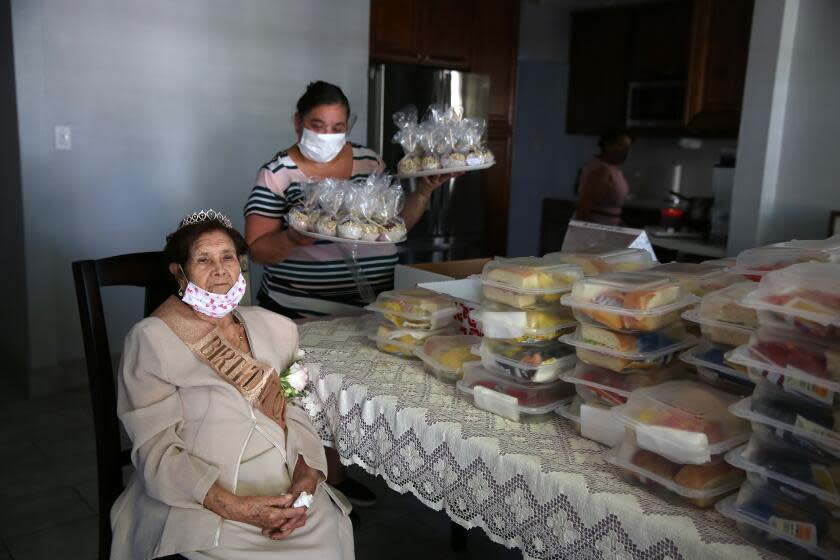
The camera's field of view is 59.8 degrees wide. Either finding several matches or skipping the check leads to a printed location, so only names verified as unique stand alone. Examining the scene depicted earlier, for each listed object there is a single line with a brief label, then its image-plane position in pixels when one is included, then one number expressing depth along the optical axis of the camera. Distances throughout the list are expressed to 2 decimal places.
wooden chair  1.56
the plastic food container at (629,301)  1.19
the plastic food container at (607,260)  1.54
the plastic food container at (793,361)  0.94
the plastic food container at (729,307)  1.12
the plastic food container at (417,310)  1.64
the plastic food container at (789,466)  0.93
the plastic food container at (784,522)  0.92
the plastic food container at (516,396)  1.31
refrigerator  4.46
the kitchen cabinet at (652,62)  3.42
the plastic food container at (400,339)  1.65
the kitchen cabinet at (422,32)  4.54
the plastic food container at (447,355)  1.49
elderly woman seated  1.33
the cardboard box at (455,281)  1.65
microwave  5.41
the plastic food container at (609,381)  1.21
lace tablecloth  1.02
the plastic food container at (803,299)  0.96
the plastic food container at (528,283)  1.35
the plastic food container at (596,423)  1.21
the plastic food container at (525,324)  1.34
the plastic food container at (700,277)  1.33
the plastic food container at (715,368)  1.17
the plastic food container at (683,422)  1.03
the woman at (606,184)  4.78
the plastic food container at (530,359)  1.31
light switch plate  3.37
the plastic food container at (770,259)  1.24
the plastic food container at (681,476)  1.03
